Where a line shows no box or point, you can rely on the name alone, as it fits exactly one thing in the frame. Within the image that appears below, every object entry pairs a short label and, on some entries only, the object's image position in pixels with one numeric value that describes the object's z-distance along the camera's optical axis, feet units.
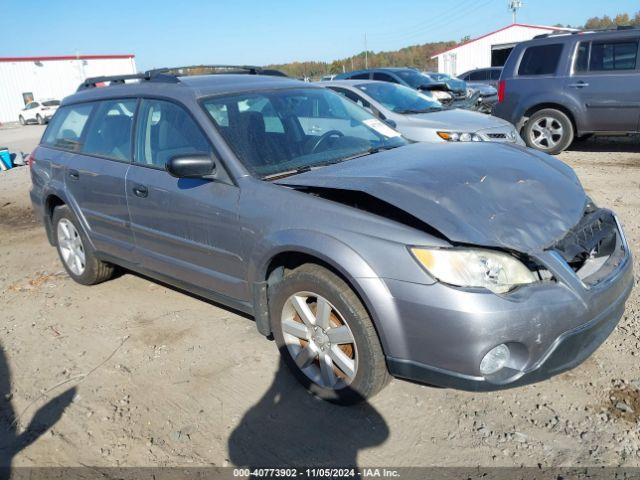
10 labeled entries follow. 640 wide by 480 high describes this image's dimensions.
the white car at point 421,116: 23.04
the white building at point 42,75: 143.23
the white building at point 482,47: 129.90
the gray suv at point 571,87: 27.84
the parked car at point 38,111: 113.09
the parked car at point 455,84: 38.49
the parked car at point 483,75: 68.28
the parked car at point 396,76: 39.93
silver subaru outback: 8.02
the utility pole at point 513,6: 183.98
